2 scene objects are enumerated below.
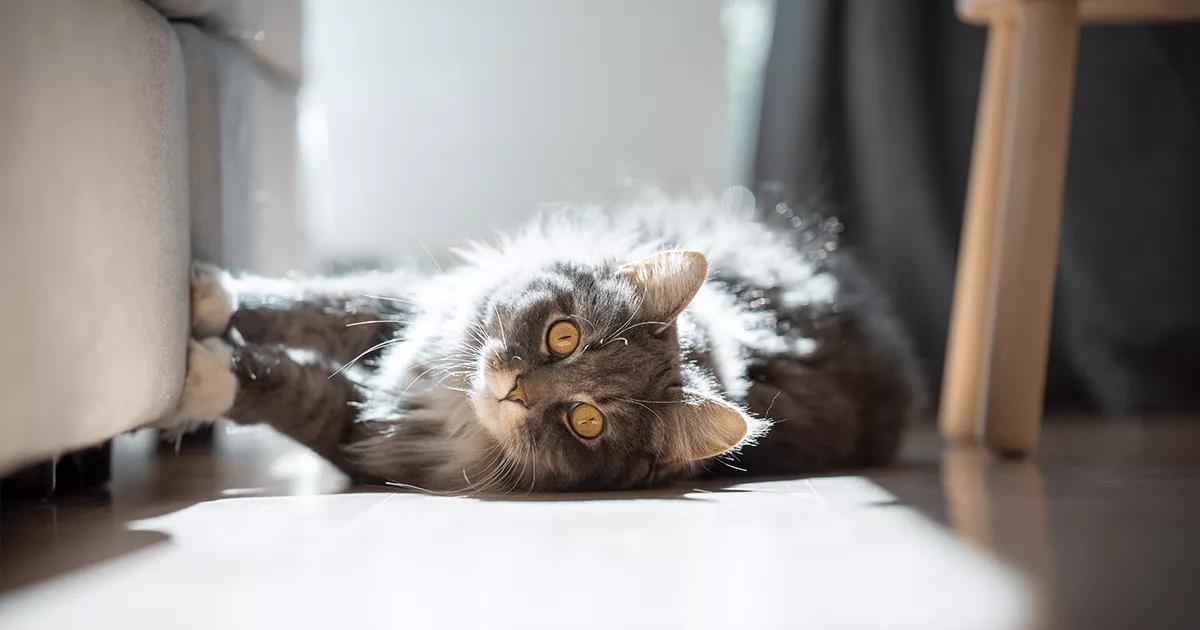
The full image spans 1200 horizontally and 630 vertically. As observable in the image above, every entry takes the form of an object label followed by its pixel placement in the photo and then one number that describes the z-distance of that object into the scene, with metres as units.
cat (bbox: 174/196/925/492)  1.36
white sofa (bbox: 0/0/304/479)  0.97
